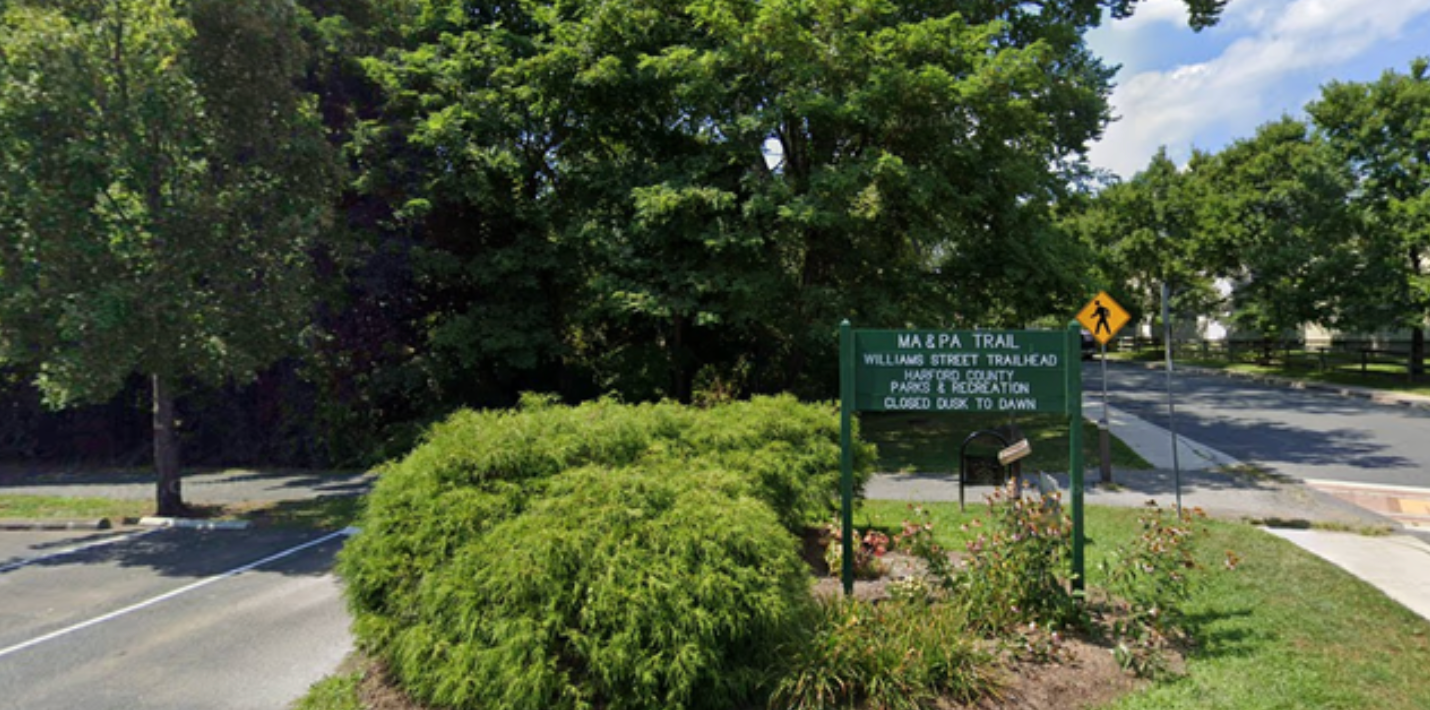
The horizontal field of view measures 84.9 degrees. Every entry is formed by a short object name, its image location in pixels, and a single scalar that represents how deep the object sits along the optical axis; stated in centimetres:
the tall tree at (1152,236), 3897
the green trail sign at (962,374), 546
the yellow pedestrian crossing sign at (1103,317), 1184
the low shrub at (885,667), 407
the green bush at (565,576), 387
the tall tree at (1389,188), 2361
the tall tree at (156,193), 938
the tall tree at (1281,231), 2641
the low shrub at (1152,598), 461
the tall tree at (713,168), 1364
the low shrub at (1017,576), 500
